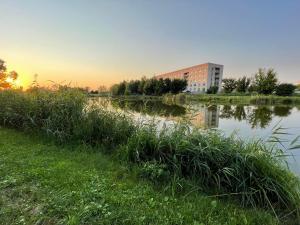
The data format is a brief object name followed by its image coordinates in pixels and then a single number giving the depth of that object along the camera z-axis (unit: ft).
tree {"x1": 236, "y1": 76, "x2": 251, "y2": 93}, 149.41
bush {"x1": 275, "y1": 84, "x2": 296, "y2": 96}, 121.08
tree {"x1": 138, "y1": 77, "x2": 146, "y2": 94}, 174.78
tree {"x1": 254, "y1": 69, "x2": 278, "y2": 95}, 117.02
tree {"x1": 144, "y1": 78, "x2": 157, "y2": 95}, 166.96
